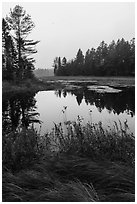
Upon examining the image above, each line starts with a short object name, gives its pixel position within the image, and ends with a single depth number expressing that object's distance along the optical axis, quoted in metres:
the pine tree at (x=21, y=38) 33.47
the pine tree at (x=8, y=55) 28.42
